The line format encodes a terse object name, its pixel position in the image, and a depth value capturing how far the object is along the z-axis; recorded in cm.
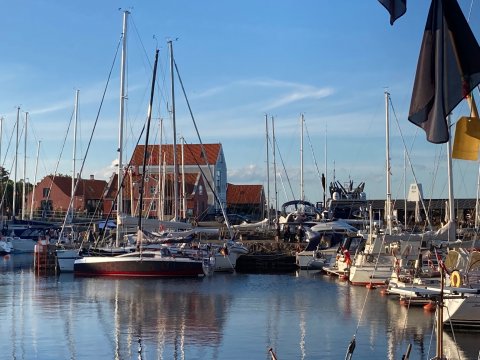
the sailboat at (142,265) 5119
